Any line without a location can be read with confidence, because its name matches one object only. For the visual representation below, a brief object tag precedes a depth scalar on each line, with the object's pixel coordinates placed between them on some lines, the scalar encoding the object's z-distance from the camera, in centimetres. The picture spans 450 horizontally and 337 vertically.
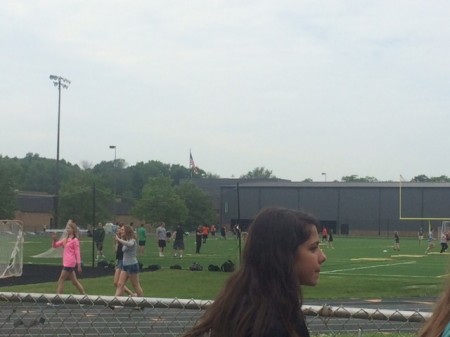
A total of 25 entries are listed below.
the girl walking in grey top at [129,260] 1830
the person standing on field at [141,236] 3975
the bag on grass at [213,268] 2839
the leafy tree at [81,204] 7819
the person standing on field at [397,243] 5066
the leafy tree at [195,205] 8738
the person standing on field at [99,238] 3581
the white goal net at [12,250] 2673
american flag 8371
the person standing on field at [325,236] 5706
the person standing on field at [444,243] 4738
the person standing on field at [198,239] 4488
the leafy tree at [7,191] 7442
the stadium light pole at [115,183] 10404
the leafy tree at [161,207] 7831
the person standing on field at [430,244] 4949
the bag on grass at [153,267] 3007
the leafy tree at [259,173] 18262
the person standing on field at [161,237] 4038
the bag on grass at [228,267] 2748
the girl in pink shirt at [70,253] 1886
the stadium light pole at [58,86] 6744
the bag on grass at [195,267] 2894
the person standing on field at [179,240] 3918
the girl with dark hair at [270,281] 312
